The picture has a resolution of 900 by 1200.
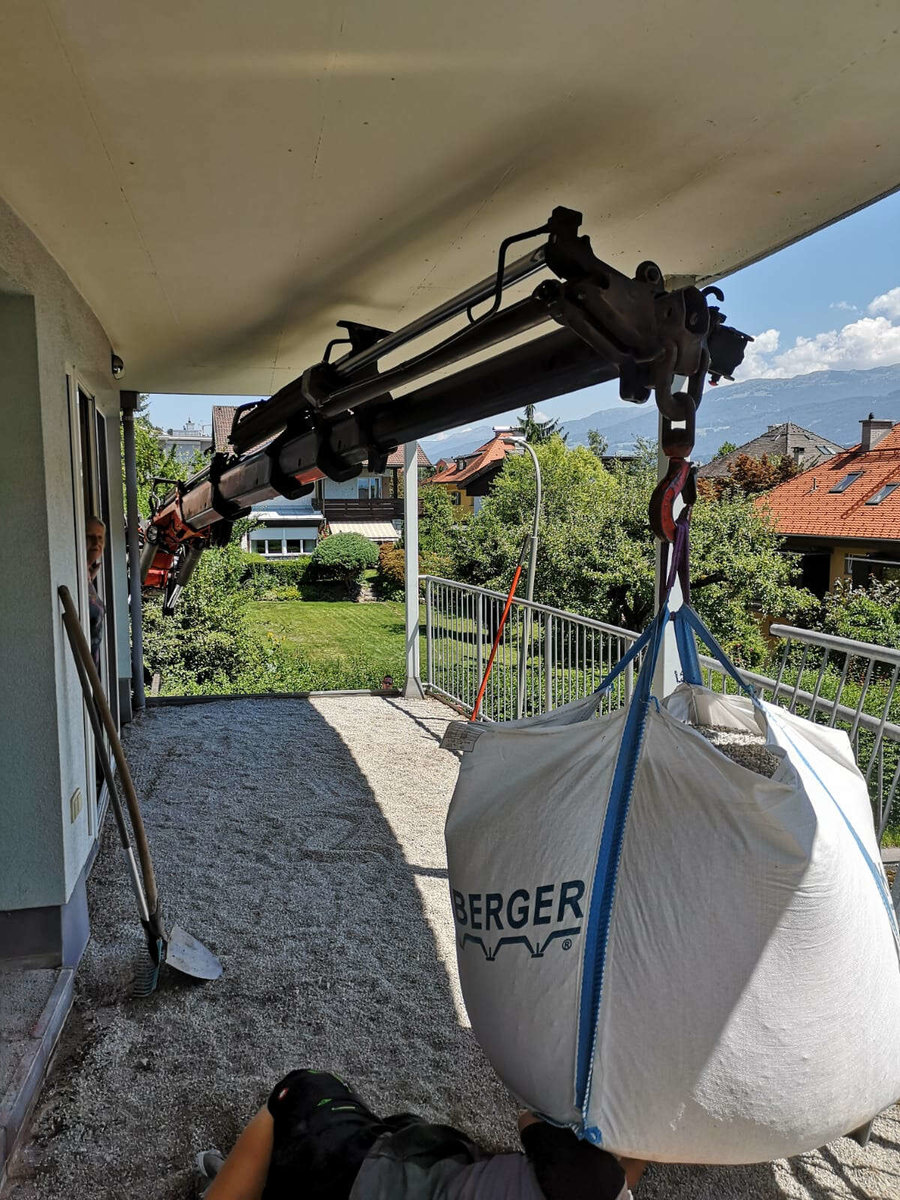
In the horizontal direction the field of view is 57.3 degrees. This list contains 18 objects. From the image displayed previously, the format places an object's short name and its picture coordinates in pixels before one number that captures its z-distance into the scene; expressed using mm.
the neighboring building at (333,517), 33375
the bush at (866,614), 18283
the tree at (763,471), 33688
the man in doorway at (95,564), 3746
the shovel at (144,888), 2525
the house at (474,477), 41062
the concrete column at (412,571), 6492
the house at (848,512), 24438
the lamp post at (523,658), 4855
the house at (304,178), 1421
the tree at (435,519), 27875
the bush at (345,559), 26891
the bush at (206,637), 10258
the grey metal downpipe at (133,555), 6109
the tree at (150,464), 10117
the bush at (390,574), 26766
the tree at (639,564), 19922
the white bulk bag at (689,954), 1204
